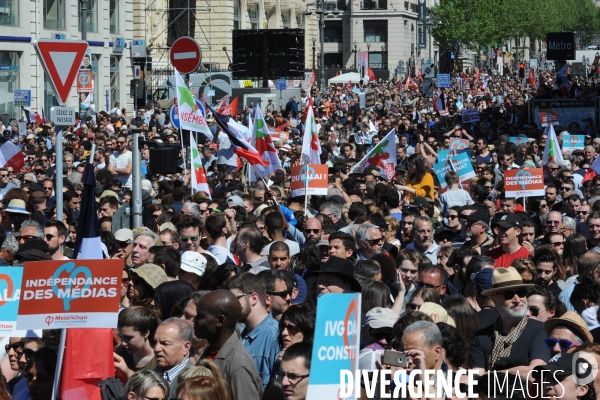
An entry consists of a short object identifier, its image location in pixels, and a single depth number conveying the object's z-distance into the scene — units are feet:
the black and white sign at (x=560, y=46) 121.39
